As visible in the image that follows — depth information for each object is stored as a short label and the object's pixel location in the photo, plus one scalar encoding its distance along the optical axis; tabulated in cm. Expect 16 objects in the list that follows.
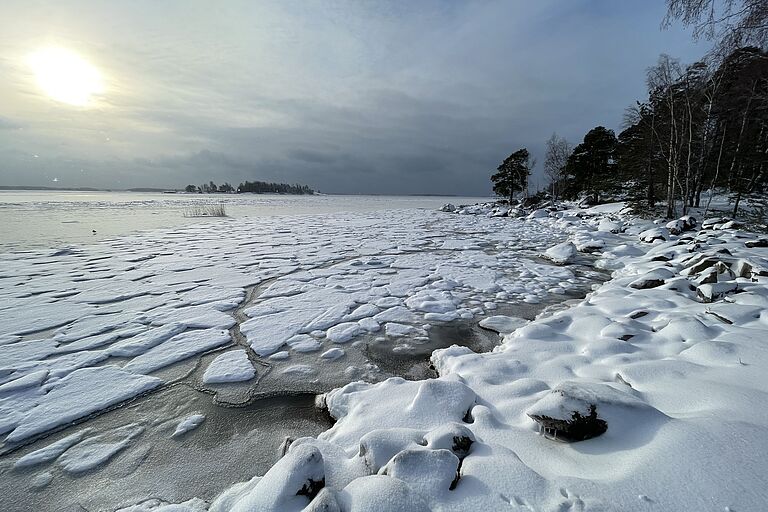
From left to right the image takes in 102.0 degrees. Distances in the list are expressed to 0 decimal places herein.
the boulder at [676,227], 1069
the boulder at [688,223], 1097
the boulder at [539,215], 2086
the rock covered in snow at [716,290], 390
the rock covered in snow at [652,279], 486
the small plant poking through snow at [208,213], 2128
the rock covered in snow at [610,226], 1281
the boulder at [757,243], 651
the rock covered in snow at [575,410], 171
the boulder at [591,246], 914
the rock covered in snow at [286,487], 139
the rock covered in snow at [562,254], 777
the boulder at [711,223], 1047
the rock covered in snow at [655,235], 944
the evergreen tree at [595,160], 2623
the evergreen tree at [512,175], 3522
